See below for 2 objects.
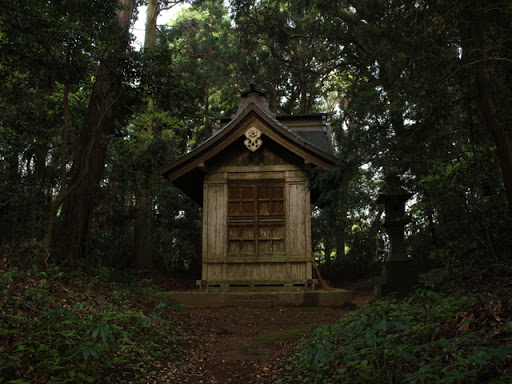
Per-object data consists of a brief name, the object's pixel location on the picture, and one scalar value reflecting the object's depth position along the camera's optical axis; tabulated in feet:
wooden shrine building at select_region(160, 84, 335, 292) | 35.01
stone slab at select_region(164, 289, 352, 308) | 32.53
